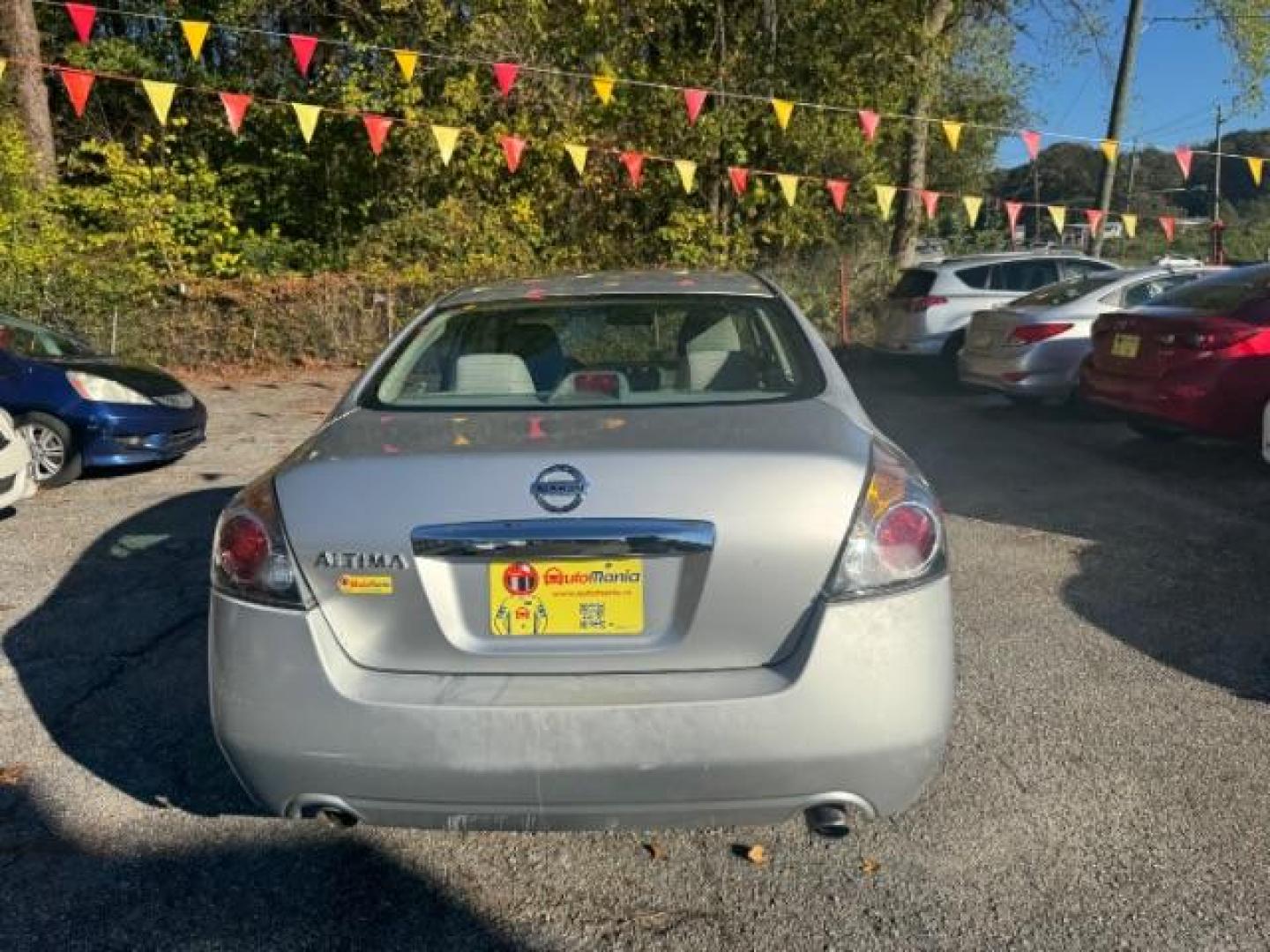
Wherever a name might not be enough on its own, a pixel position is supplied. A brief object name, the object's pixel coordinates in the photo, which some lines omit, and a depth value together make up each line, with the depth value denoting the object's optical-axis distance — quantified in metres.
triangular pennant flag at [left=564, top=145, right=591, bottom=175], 13.81
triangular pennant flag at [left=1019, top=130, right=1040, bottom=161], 12.95
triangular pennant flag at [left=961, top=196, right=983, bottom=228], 14.03
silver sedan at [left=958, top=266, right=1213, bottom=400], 9.19
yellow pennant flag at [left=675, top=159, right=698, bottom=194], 13.98
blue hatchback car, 7.03
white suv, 11.71
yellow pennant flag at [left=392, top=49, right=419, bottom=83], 11.44
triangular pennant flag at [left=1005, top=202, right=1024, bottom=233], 14.77
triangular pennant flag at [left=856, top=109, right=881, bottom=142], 13.08
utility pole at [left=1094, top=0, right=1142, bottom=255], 14.99
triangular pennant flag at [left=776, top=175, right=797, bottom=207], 14.57
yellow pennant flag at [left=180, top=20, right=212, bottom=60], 10.59
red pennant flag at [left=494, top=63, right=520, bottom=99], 12.13
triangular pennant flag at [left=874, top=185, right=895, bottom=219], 14.06
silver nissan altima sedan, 2.11
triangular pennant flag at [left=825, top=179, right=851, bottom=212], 14.69
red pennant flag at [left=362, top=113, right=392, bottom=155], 12.83
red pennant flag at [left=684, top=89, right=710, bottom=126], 12.58
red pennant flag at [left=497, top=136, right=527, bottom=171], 13.67
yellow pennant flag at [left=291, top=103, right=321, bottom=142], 11.70
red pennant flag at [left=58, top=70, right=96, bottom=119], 11.33
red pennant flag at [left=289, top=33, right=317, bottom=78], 11.36
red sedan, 6.42
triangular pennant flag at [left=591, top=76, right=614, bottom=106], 12.33
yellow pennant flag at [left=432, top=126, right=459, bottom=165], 12.47
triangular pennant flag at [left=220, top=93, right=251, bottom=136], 11.74
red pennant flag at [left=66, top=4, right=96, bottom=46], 10.86
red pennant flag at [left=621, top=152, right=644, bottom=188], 14.46
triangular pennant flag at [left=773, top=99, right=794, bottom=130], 12.44
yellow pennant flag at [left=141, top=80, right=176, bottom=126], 10.96
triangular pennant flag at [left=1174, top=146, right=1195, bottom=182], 13.54
